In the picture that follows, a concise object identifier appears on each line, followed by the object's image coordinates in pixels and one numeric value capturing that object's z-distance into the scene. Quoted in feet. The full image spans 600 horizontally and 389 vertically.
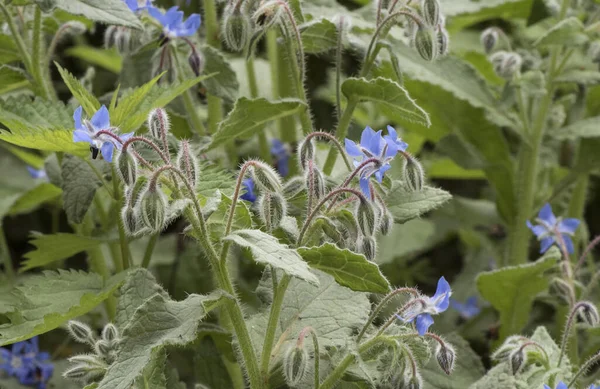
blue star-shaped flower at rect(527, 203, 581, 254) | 4.42
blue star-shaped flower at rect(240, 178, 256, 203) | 4.20
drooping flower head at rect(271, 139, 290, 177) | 4.69
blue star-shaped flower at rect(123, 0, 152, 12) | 4.19
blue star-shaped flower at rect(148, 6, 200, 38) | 4.26
